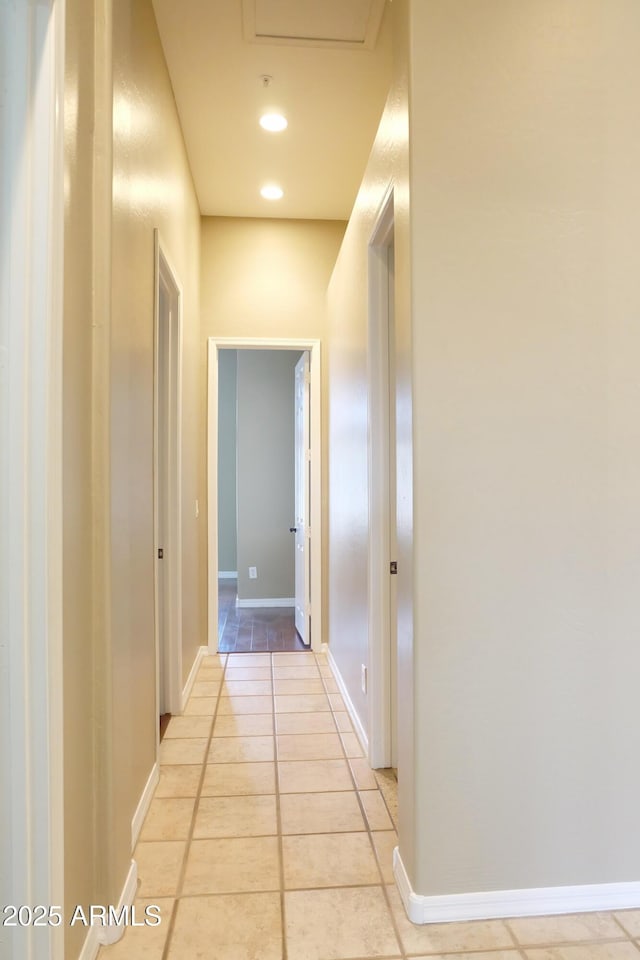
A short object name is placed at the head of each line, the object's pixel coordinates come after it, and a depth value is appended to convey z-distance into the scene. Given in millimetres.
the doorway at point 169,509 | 2992
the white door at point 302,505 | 4273
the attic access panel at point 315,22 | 2303
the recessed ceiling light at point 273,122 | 3012
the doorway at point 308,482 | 4062
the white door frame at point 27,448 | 1134
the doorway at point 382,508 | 2439
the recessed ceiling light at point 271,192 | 3730
